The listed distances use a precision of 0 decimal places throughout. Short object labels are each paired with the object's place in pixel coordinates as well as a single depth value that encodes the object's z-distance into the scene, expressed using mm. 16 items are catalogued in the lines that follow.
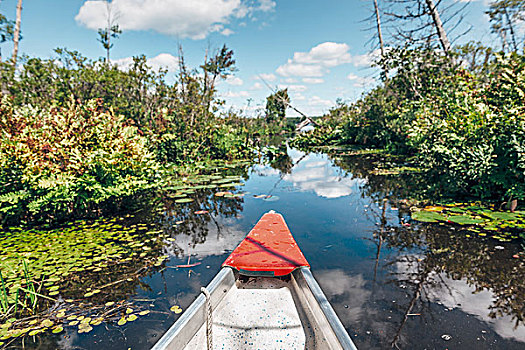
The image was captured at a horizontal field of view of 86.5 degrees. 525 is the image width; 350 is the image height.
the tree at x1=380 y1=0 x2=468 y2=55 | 8844
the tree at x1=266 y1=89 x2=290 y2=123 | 30281
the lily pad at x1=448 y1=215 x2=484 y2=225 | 4086
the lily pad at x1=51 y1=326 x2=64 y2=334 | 2205
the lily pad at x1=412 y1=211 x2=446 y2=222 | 4328
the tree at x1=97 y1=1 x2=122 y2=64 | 11922
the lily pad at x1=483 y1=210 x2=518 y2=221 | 4121
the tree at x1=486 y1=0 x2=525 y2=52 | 14383
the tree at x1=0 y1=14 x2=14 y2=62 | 12266
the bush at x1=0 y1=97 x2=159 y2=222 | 3934
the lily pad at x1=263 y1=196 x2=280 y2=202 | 6230
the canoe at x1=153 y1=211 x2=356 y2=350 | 1605
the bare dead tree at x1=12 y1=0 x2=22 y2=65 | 12148
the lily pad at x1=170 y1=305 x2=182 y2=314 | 2470
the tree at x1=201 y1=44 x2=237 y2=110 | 10594
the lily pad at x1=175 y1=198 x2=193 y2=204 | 5871
